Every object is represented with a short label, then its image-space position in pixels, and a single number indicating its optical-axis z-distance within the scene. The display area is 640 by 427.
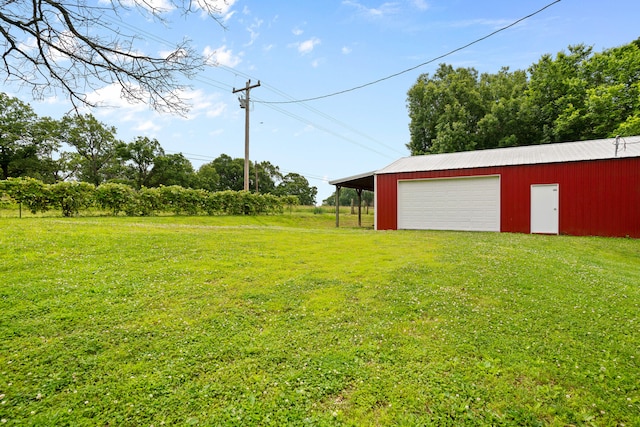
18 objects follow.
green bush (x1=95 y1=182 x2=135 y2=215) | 13.43
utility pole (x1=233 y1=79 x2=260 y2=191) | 19.39
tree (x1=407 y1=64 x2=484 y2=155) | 25.11
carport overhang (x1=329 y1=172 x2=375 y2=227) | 15.33
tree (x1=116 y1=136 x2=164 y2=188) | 35.03
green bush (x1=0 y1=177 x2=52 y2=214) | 11.15
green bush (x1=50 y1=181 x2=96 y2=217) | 12.21
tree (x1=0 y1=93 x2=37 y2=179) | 26.95
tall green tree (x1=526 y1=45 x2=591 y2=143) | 20.91
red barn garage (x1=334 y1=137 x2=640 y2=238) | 10.15
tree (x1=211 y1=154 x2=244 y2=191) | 49.81
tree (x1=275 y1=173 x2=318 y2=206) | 54.59
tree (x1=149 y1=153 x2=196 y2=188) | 36.81
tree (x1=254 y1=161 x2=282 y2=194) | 48.38
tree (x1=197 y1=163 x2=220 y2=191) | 41.84
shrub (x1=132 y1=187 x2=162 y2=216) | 14.46
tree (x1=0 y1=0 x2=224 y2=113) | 3.08
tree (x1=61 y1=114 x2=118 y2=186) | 33.94
